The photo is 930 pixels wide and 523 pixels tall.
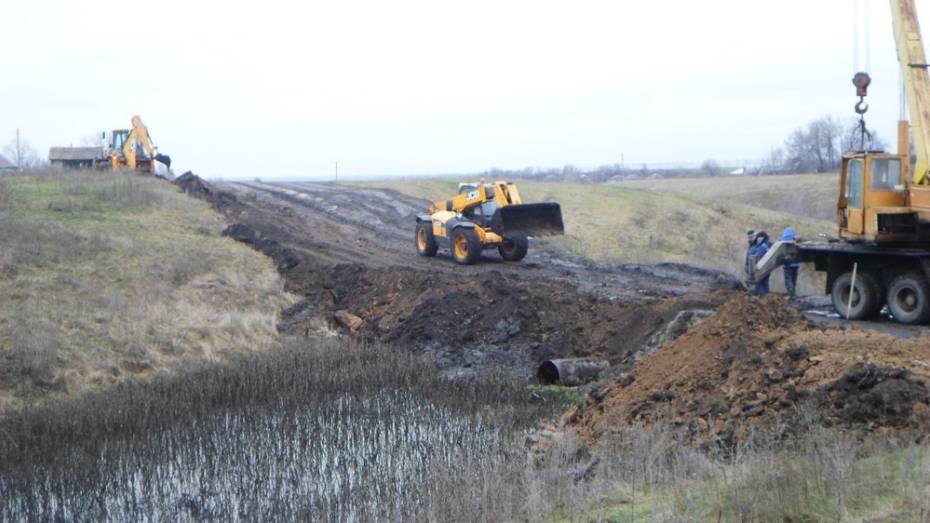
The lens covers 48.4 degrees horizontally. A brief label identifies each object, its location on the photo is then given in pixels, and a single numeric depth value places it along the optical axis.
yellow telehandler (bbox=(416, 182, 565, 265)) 26.81
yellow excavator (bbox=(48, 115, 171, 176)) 42.72
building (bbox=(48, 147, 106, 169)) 47.31
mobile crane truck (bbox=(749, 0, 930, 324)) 16.61
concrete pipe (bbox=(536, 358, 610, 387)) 16.73
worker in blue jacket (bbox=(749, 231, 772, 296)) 19.96
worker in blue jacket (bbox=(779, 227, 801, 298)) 20.84
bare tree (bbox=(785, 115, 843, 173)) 81.56
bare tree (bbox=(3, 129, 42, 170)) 84.66
